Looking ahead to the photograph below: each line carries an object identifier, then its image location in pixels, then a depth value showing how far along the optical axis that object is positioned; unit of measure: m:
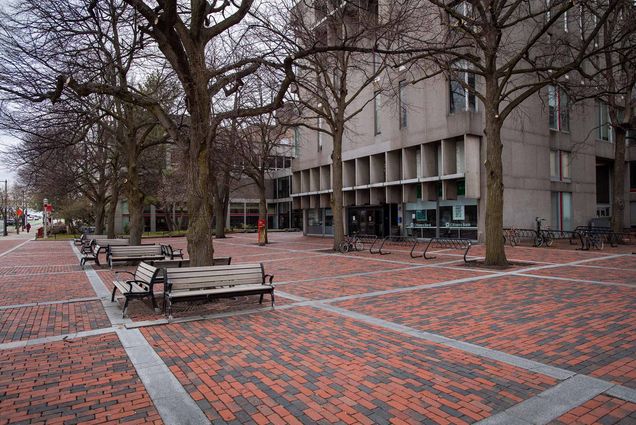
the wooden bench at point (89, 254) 15.43
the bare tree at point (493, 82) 12.27
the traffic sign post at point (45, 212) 36.62
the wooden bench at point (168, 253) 15.95
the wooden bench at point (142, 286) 7.30
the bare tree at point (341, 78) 10.42
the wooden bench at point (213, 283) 7.15
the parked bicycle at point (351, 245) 20.42
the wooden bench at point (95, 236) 25.65
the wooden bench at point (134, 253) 14.29
